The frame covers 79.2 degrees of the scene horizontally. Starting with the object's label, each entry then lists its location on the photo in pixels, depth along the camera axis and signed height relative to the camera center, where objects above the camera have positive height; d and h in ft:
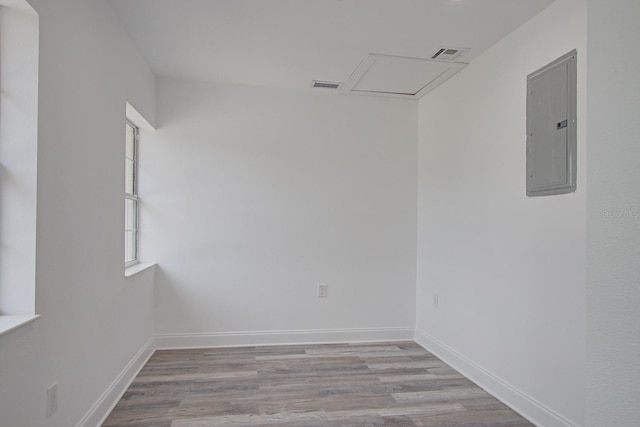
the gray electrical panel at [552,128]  7.04 +1.74
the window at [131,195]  11.00 +0.52
